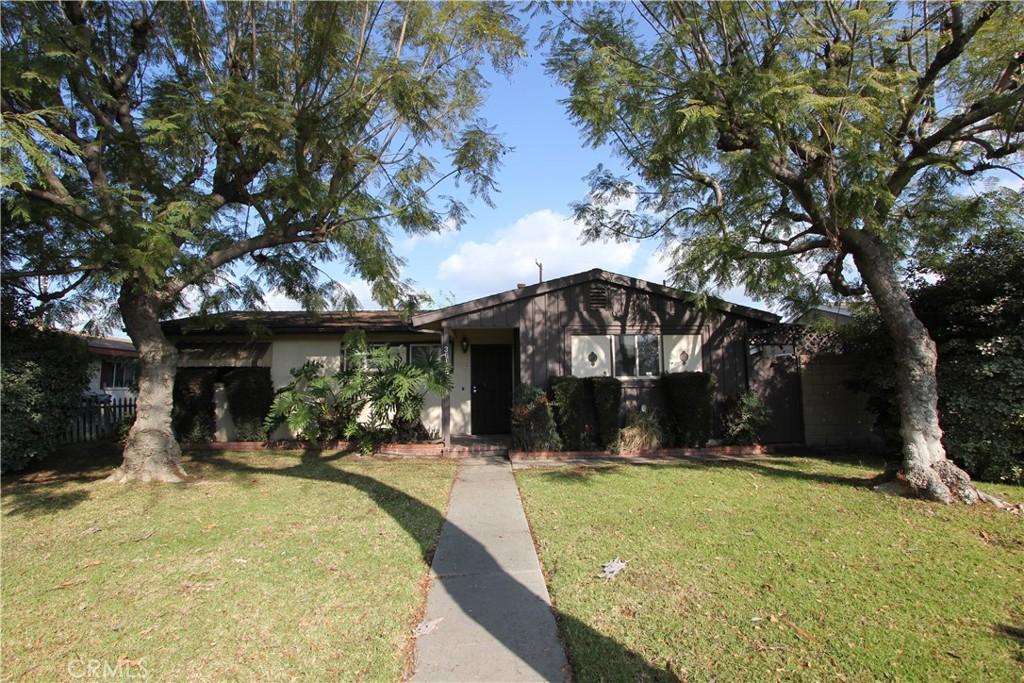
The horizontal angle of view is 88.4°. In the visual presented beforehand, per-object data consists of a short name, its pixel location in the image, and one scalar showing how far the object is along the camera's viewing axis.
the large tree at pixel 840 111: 6.65
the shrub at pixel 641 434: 11.05
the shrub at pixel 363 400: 11.16
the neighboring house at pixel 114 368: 20.50
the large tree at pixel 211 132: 7.18
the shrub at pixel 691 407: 11.16
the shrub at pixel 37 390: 8.55
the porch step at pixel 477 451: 11.41
